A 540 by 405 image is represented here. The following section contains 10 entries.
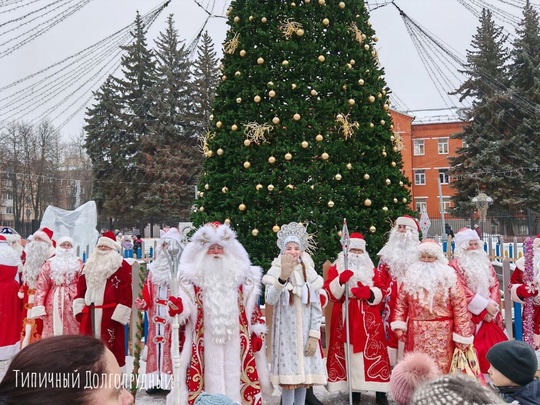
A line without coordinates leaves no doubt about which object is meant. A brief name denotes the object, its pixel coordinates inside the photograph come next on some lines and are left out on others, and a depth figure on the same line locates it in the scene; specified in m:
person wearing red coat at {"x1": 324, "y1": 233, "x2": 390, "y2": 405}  6.08
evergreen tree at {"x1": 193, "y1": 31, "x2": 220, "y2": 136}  33.16
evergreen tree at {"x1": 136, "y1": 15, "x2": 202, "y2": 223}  32.75
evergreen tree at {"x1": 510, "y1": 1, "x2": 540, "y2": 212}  29.80
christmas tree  7.32
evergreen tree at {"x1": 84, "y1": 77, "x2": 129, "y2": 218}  33.28
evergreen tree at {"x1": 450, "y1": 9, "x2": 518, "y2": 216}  30.89
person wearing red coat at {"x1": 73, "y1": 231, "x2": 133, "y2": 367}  6.71
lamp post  27.39
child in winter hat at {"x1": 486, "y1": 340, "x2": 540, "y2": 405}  3.00
